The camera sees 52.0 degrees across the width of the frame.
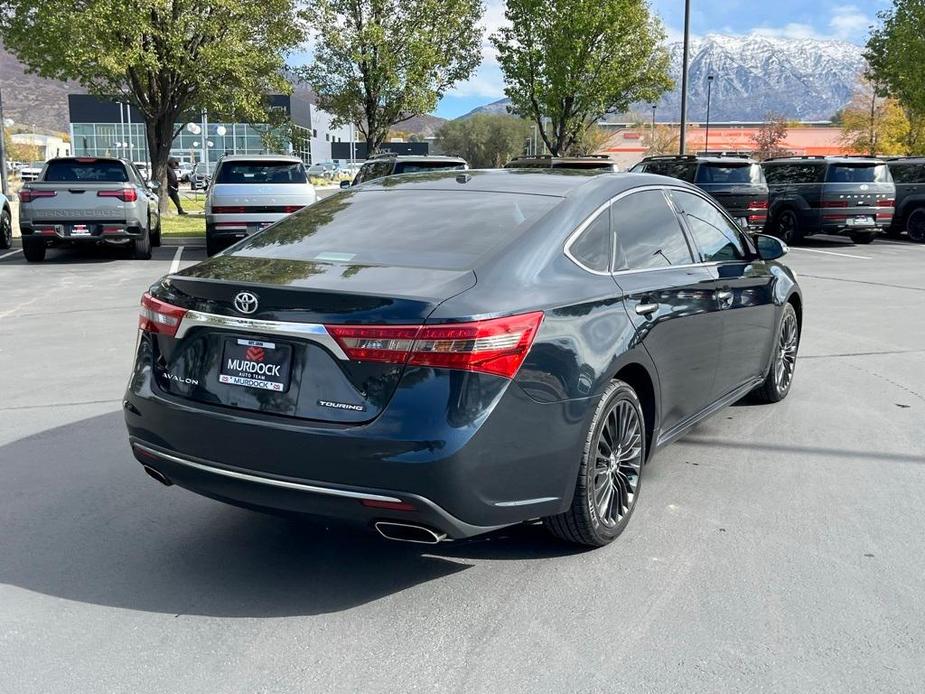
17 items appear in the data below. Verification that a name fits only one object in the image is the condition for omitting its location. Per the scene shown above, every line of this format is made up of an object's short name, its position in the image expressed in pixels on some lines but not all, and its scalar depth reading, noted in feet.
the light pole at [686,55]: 84.96
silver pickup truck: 48.70
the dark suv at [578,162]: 54.92
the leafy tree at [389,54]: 90.38
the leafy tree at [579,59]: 102.99
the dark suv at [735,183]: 63.46
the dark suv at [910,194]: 70.18
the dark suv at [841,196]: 66.59
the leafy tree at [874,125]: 175.76
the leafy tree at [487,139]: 265.34
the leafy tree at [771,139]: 277.23
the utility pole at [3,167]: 86.28
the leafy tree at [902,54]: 99.91
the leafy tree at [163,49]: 69.51
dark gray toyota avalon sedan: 10.86
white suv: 51.44
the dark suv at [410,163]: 57.31
